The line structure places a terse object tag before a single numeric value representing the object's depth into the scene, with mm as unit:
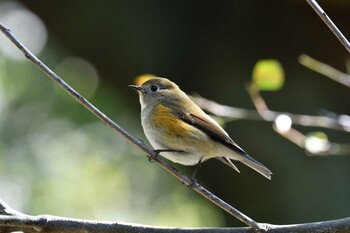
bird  6848
